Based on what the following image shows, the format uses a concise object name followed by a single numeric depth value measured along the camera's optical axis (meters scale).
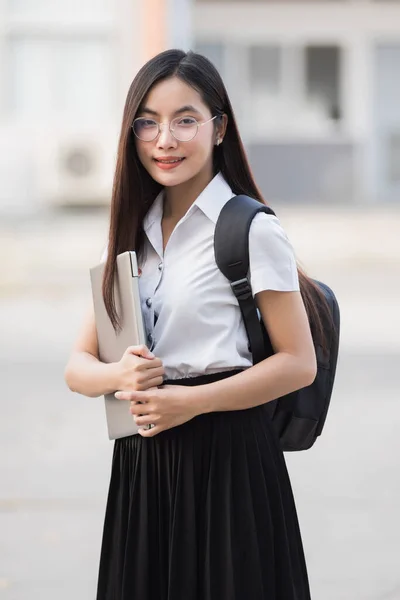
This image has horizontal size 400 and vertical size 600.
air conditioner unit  23.98
